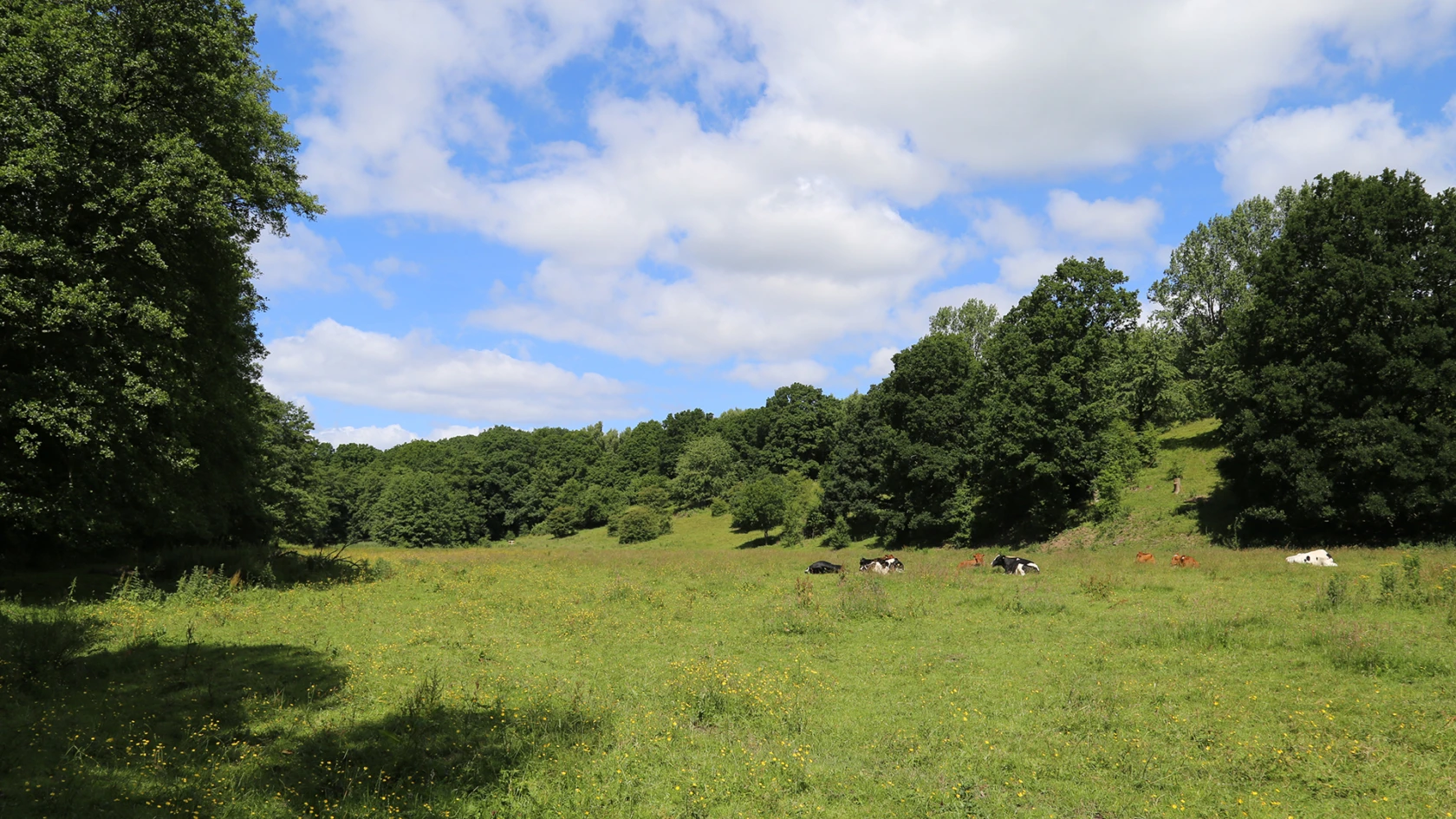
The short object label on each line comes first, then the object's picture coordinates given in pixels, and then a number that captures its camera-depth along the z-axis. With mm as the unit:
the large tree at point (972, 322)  84000
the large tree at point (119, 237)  15305
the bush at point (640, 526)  81125
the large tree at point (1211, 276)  58344
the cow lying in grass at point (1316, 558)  21781
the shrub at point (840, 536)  57000
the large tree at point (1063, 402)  39938
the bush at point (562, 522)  97500
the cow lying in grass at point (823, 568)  29922
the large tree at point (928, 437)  49719
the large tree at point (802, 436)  97625
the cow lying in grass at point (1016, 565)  25047
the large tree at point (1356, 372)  26875
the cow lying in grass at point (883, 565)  27938
